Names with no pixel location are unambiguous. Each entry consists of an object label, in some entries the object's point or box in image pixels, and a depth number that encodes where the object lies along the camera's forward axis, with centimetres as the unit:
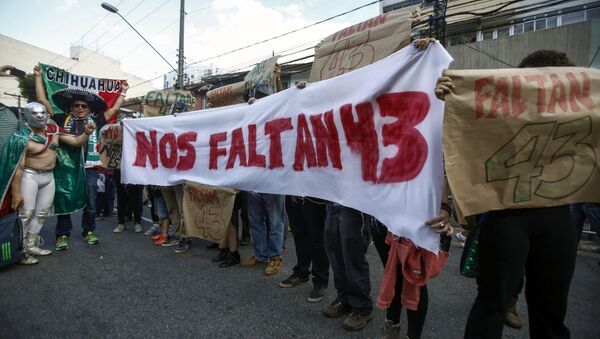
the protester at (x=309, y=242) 301
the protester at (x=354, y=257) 241
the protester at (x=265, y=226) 362
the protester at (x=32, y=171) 392
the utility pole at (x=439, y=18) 671
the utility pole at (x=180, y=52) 1390
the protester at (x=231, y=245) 391
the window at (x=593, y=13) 1078
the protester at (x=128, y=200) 570
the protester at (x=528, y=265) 156
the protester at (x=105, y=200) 706
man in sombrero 467
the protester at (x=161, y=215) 475
